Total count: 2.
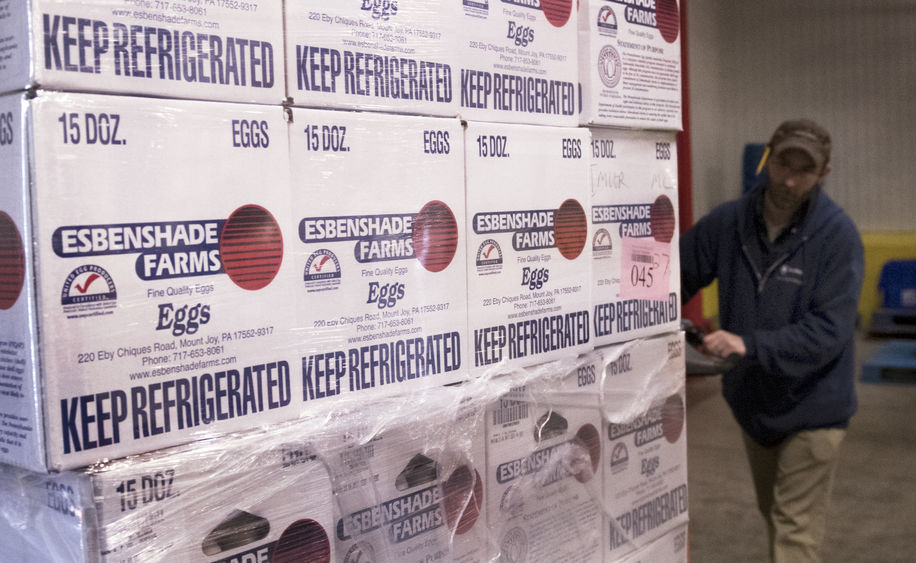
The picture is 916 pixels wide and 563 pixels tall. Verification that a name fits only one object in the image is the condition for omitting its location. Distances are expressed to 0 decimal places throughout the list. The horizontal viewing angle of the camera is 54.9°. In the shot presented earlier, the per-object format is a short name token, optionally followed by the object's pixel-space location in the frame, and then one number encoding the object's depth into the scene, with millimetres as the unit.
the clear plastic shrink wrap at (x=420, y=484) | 1177
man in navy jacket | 2732
